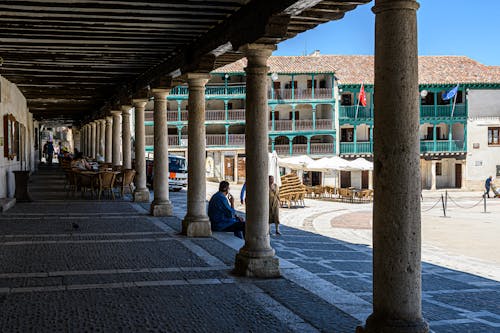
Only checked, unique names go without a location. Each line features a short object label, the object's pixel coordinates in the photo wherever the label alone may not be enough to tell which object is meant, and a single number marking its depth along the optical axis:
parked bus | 25.81
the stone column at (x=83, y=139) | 42.59
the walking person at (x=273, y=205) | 13.41
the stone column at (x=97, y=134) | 31.12
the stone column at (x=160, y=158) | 13.15
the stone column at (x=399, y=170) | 4.16
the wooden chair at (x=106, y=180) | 17.41
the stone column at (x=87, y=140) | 38.14
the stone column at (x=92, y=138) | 34.47
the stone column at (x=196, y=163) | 10.21
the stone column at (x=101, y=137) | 30.04
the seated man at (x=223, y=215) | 10.89
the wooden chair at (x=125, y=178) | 18.15
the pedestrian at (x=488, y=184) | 37.88
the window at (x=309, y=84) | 49.00
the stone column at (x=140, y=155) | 16.27
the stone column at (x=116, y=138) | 21.94
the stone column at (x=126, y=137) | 18.84
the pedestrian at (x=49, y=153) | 42.28
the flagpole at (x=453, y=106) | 46.62
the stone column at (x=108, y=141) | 25.89
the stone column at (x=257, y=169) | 7.36
